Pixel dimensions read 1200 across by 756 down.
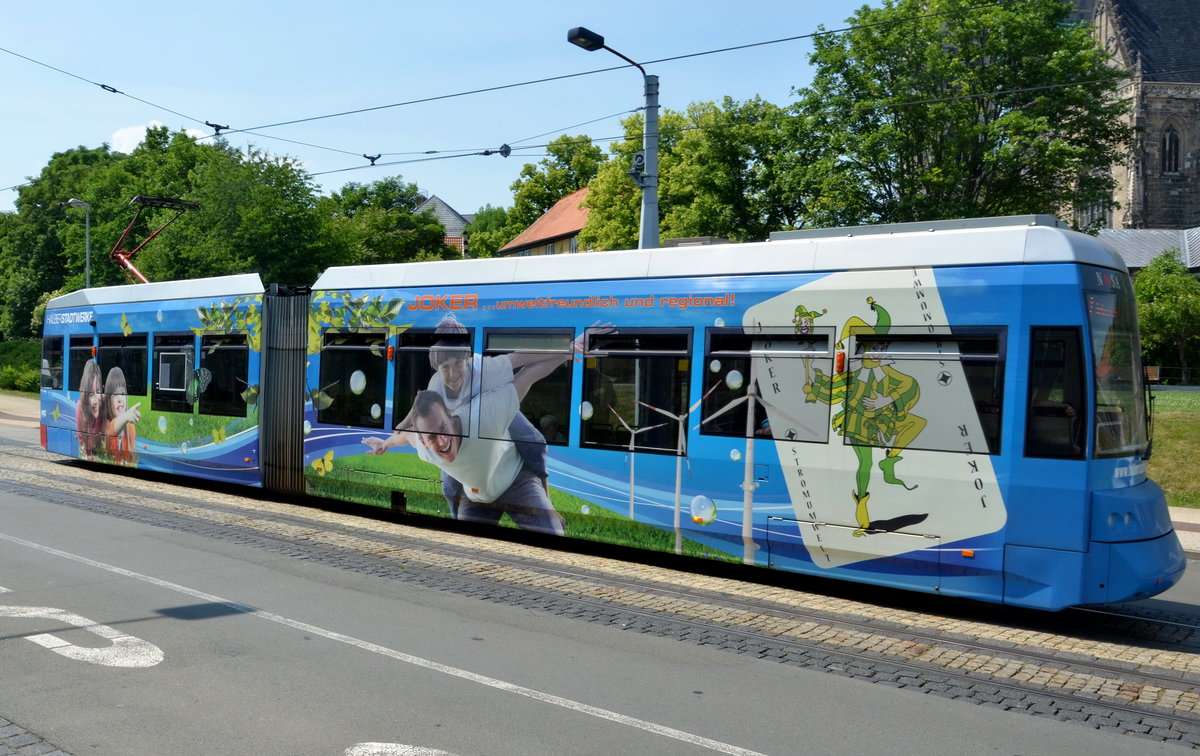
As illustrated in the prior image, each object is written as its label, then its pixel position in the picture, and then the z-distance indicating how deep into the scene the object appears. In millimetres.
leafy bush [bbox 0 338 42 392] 48847
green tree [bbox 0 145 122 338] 72812
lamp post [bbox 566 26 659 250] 16844
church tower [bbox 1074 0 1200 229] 74312
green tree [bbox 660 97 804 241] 39375
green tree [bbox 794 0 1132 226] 29219
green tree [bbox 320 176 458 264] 79812
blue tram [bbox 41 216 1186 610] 7812
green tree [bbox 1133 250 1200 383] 48312
